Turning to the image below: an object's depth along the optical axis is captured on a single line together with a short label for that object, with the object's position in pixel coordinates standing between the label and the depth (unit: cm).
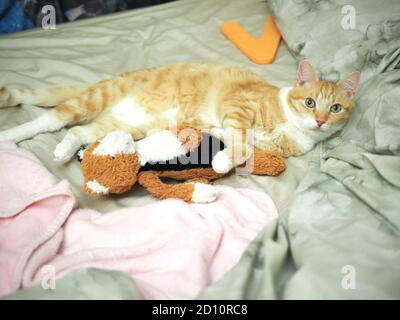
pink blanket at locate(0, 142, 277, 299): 77
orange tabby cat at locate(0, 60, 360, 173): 125
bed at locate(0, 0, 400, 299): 68
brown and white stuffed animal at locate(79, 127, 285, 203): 98
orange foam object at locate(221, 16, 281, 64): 168
